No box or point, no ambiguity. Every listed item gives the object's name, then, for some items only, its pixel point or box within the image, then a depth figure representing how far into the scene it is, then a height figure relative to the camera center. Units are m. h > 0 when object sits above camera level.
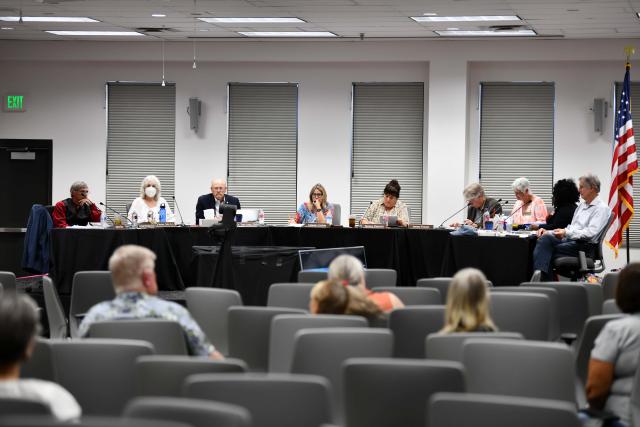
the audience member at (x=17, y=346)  4.57 -0.56
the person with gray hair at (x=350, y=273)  8.64 -0.62
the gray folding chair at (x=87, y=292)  10.74 -0.93
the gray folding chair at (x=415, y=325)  7.99 -0.83
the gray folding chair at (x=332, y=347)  6.21 -0.74
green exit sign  26.15 +0.88
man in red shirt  18.89 -0.63
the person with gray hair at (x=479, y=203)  18.95 -0.46
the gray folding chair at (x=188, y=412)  3.79 -0.62
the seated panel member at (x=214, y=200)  20.54 -0.53
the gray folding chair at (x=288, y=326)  7.09 -0.77
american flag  18.76 -0.06
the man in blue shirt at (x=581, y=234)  16.30 -0.71
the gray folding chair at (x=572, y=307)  10.15 -0.92
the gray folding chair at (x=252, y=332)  7.90 -0.88
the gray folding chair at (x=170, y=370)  5.28 -0.72
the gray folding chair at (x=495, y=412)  4.18 -0.67
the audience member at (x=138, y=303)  7.30 -0.68
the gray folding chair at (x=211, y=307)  9.33 -0.89
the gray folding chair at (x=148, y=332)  6.86 -0.77
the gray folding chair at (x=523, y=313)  8.59 -0.82
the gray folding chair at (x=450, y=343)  6.54 -0.76
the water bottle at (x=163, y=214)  19.11 -0.68
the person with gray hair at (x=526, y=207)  18.99 -0.51
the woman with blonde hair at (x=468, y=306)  7.08 -0.65
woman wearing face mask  19.78 -0.55
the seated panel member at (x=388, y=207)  19.50 -0.55
